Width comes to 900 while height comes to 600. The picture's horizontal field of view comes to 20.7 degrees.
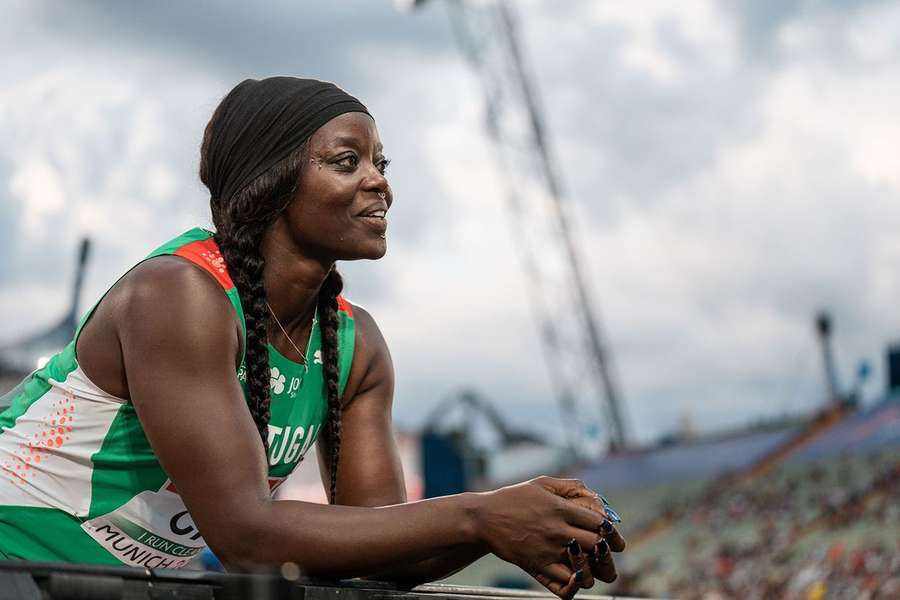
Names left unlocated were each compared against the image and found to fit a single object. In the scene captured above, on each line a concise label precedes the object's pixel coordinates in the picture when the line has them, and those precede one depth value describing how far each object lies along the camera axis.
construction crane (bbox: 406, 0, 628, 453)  37.44
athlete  2.54
